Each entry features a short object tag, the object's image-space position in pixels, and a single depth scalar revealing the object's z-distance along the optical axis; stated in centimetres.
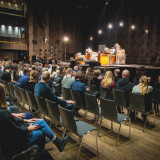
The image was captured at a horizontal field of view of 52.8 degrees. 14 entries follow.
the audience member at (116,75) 525
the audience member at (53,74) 639
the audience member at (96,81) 488
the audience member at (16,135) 187
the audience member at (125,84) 419
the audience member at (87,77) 600
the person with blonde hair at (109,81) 437
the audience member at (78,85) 400
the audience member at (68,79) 480
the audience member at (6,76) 537
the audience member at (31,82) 408
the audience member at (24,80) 458
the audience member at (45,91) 324
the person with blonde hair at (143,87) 380
